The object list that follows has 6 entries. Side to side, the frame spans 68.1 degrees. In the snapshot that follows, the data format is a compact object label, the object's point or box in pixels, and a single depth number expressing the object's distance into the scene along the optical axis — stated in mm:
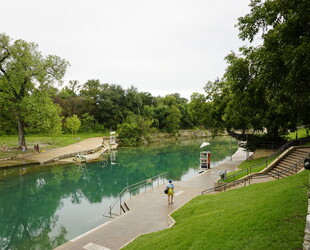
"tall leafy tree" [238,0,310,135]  5727
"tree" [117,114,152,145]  48406
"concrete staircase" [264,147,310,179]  13023
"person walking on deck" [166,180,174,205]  12297
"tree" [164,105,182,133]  66188
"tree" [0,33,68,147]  26125
